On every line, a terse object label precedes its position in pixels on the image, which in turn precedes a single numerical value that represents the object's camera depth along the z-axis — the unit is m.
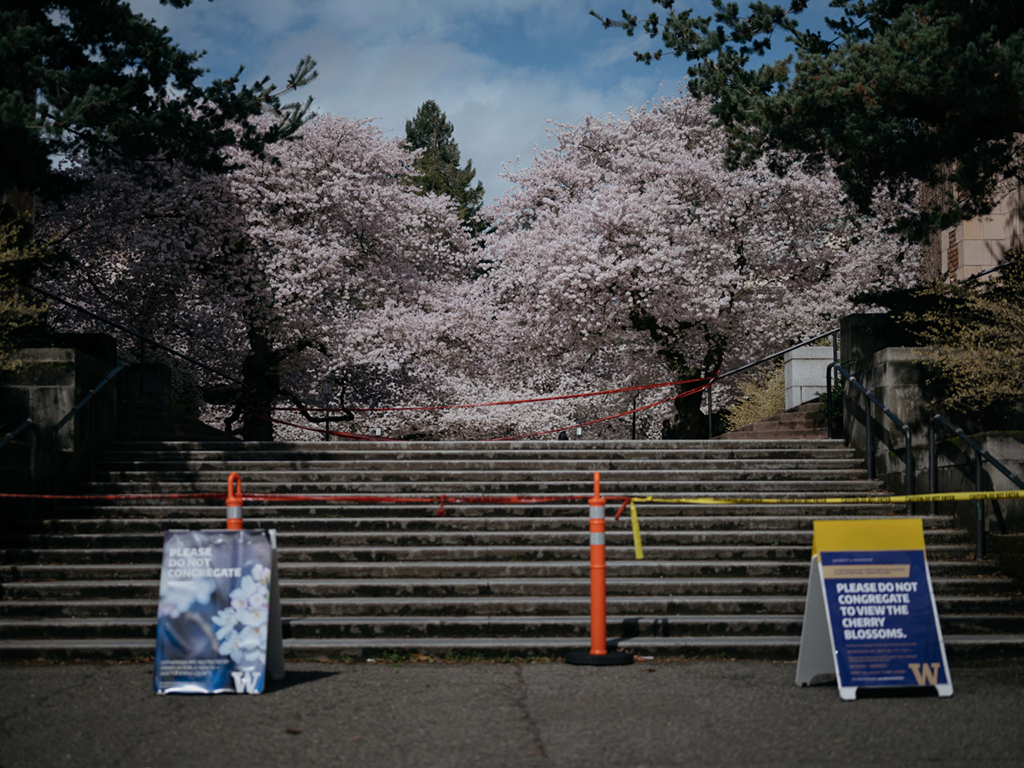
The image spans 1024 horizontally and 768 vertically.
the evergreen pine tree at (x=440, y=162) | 62.91
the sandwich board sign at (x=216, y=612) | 6.61
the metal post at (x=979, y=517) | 9.91
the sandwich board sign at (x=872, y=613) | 6.54
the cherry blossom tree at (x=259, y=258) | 23.69
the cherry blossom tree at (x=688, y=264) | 25.88
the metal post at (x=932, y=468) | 11.01
